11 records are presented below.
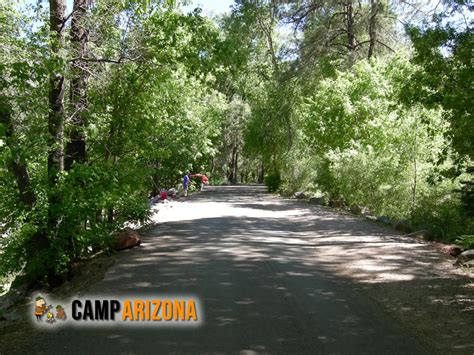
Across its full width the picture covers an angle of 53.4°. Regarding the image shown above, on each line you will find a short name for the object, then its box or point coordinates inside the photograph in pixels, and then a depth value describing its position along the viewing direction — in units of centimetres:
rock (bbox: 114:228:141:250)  1088
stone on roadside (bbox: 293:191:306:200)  2809
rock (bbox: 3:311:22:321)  727
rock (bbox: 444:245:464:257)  1033
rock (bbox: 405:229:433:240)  1304
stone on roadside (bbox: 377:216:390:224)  1620
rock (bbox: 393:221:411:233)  1437
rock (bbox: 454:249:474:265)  927
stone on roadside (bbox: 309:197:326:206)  2417
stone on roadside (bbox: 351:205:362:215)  1980
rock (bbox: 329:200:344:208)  2269
